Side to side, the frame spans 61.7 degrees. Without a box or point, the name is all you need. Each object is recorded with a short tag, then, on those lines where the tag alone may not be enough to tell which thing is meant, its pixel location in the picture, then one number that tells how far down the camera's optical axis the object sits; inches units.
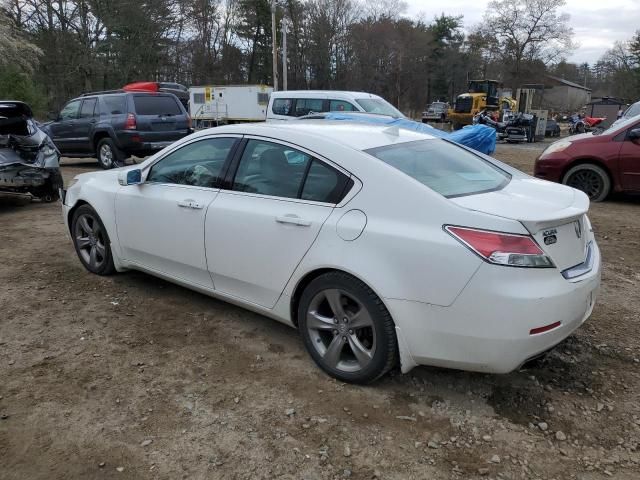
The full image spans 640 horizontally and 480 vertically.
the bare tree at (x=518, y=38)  2390.5
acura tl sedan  102.5
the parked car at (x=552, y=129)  1125.4
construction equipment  1185.4
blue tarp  339.3
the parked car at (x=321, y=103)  494.9
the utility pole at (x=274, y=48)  1300.2
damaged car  299.0
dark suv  454.9
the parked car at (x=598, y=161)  319.6
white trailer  1088.8
